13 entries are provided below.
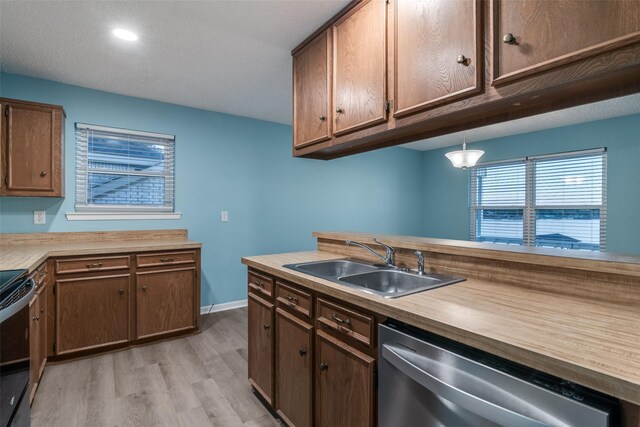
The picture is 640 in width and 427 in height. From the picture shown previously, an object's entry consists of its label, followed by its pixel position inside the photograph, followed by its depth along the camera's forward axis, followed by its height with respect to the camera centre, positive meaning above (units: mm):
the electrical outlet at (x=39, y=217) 2883 -45
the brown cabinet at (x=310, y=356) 1251 -690
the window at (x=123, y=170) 3119 +442
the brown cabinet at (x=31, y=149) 2549 +527
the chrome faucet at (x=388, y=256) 1873 -260
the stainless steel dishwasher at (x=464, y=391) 699 -463
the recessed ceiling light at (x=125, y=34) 2107 +1210
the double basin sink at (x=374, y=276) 1516 -344
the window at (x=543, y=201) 4016 +169
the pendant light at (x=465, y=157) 3537 +629
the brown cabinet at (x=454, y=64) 987 +595
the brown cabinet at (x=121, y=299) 2537 -764
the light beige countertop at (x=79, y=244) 2298 -296
